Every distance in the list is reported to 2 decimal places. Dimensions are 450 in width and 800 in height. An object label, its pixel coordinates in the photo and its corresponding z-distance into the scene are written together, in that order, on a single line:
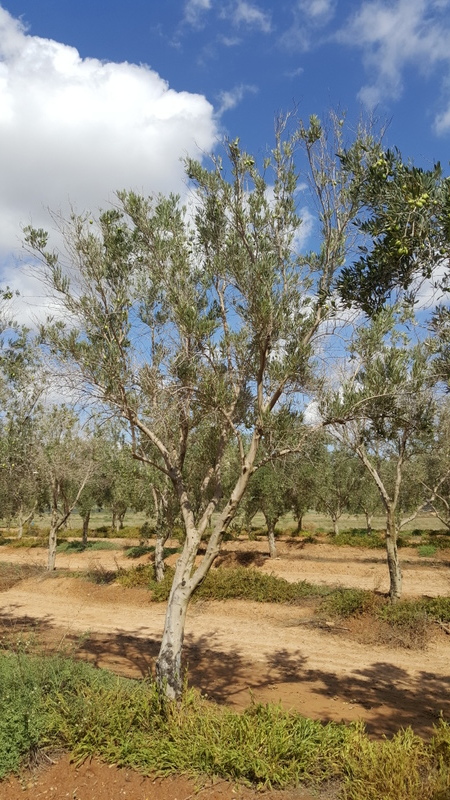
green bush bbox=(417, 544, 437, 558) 34.50
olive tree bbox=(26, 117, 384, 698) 8.45
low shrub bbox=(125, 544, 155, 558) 35.88
